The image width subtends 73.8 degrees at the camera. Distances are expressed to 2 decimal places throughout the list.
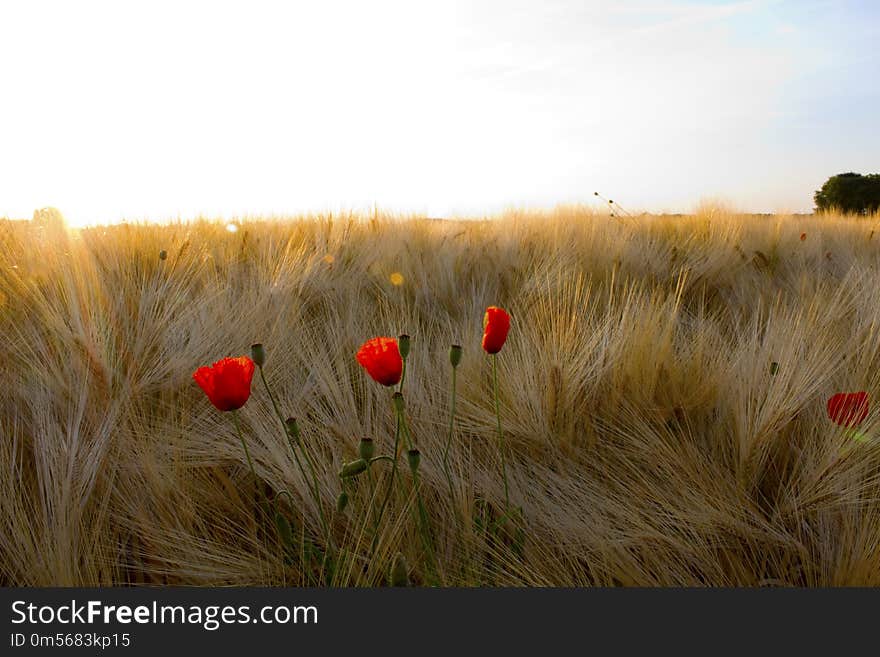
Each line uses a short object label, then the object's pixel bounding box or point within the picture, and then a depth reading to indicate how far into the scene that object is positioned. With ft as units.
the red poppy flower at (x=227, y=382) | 2.60
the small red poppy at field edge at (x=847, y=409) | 3.26
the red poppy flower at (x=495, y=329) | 2.92
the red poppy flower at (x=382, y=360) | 2.61
